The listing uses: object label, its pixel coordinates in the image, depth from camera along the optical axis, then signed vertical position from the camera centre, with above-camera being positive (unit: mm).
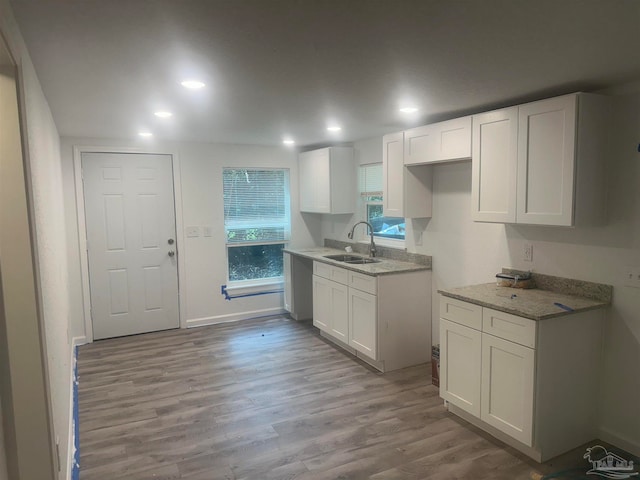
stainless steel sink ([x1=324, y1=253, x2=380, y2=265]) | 4688 -597
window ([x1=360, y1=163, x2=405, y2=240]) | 4684 -17
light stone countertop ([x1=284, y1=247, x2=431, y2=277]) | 3920 -588
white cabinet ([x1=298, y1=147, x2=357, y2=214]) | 5109 +291
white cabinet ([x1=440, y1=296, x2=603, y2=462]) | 2539 -1062
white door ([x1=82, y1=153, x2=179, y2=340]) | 4855 -391
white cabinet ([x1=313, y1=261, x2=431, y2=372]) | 3887 -1034
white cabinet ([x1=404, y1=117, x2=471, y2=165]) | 3318 +485
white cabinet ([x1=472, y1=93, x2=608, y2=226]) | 2598 +251
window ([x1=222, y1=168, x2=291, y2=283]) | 5566 -201
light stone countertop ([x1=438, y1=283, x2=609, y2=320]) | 2547 -625
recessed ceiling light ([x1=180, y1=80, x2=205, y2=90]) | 2451 +691
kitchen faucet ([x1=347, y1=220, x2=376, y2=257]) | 4770 -455
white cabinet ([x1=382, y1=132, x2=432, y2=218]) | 3982 +180
